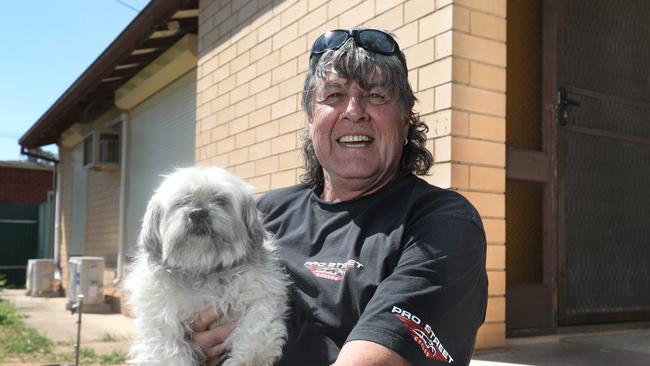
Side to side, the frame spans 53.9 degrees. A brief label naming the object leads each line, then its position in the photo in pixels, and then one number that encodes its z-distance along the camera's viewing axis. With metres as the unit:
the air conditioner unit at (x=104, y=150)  12.70
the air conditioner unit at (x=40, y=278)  16.69
